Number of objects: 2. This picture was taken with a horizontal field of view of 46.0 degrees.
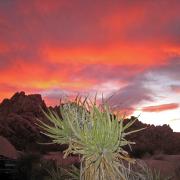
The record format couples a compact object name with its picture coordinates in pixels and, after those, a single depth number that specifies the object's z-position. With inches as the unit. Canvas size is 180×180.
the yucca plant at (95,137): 84.3
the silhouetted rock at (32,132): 821.1
